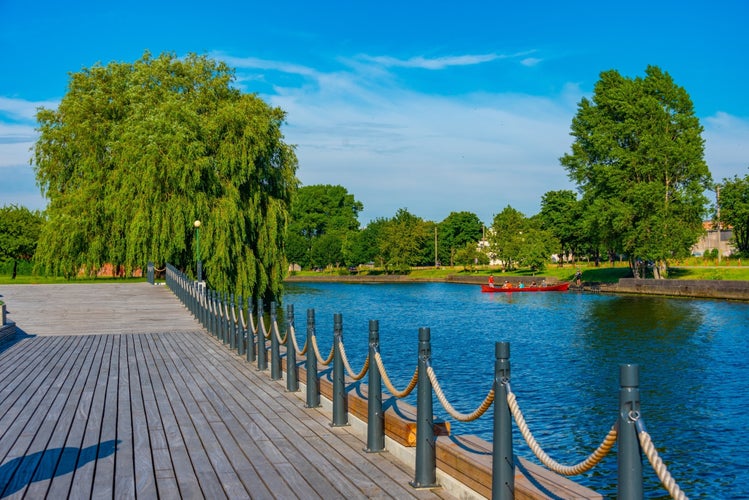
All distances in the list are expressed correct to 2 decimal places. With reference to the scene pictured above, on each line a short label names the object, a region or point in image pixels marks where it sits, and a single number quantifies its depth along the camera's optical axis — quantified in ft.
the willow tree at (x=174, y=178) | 114.83
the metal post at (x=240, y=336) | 52.60
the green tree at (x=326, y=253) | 397.60
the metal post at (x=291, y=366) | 36.78
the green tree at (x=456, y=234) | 402.31
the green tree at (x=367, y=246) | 384.47
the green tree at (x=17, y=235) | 218.79
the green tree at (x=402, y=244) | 358.02
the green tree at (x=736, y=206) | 228.43
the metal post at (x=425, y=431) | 20.33
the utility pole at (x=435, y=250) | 393.31
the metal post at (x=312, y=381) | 32.60
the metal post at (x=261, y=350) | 45.34
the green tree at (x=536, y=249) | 285.23
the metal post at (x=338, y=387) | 28.25
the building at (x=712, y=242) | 354.33
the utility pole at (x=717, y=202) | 238.00
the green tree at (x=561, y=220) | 301.63
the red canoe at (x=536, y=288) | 229.86
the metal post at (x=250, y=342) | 49.03
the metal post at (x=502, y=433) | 16.22
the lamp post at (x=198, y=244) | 107.24
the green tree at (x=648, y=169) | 188.03
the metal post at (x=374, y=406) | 24.09
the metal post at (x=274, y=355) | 41.06
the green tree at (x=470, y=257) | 348.30
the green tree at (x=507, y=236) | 307.99
